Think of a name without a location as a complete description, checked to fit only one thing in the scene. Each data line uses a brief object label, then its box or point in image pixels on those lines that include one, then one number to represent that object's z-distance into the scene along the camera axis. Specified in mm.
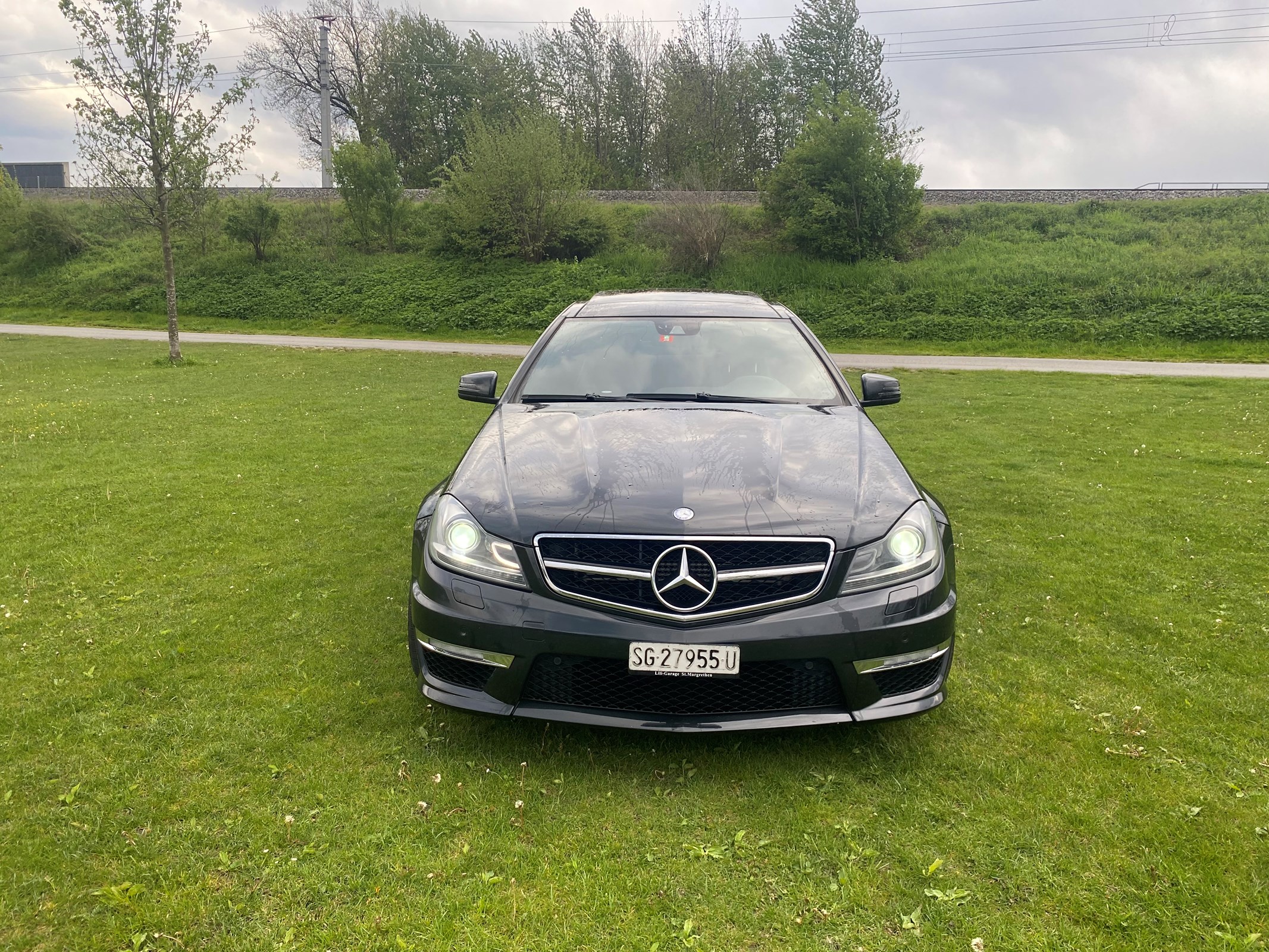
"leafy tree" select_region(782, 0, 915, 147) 40594
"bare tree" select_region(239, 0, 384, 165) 45469
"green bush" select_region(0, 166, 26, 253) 31734
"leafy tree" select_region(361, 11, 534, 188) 44562
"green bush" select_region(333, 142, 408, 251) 28750
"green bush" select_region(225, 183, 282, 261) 29453
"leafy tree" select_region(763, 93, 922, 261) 25438
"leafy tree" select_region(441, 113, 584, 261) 27859
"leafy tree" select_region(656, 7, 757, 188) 39594
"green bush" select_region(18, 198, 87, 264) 31516
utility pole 34969
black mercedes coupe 2498
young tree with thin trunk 14789
